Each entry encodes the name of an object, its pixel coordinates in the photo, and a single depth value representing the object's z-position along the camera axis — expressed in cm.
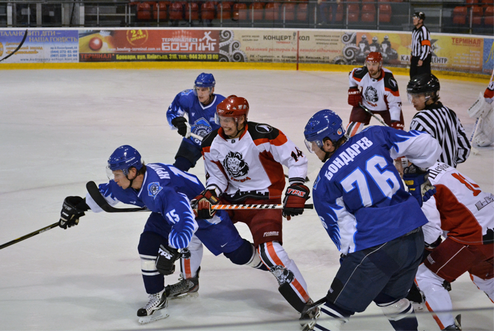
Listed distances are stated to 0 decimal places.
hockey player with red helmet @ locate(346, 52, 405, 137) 1270
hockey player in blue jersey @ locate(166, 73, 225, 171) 987
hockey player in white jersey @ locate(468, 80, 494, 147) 1410
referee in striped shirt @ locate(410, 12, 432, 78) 2064
